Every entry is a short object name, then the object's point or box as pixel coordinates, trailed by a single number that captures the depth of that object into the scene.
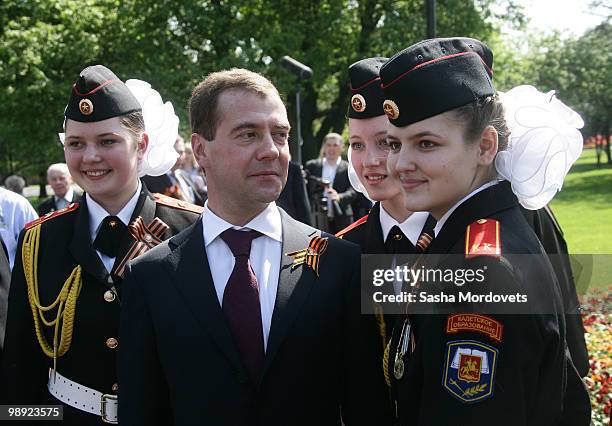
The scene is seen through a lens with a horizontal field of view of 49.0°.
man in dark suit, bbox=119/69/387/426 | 2.11
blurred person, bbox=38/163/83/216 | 8.87
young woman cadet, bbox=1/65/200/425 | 2.59
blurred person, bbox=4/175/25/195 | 12.17
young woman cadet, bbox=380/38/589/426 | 1.64
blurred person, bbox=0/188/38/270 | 4.15
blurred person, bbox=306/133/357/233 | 8.80
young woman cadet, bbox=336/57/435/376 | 2.77
